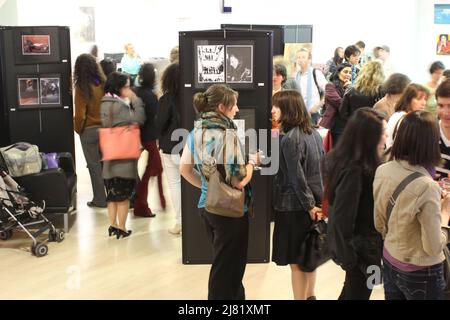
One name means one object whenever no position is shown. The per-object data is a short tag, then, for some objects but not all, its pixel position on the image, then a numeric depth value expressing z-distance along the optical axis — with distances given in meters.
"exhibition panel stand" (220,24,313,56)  7.92
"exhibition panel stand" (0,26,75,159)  6.09
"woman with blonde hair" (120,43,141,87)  10.97
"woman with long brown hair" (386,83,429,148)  4.21
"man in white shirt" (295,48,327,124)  7.02
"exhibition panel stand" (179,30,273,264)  4.36
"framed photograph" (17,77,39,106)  6.14
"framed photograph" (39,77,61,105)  6.21
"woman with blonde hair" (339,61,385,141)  5.41
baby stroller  5.04
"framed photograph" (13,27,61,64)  6.07
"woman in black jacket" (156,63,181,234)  4.94
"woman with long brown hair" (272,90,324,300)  3.49
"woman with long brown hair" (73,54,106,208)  5.96
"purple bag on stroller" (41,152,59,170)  5.63
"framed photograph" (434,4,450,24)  11.44
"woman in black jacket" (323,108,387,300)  2.76
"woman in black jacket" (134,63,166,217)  5.64
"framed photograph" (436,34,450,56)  11.53
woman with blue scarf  3.32
